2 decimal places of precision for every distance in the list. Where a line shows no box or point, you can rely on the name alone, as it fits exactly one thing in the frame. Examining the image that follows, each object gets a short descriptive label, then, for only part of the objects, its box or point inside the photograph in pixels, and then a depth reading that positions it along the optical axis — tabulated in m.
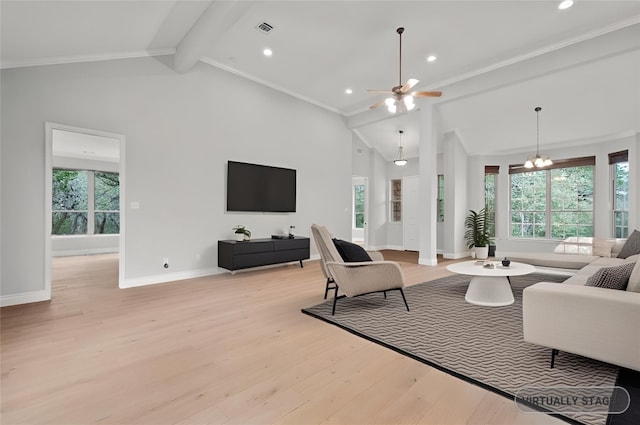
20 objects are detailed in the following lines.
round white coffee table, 3.53
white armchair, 3.14
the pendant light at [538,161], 5.97
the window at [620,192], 6.31
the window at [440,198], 8.51
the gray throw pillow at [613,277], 2.05
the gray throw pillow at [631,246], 4.03
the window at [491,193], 8.25
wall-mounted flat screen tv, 5.61
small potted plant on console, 5.39
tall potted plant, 7.46
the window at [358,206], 11.06
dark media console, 5.12
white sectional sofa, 1.77
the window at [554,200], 7.12
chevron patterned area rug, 1.94
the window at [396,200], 9.36
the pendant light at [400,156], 7.64
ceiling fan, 4.12
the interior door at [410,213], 8.86
